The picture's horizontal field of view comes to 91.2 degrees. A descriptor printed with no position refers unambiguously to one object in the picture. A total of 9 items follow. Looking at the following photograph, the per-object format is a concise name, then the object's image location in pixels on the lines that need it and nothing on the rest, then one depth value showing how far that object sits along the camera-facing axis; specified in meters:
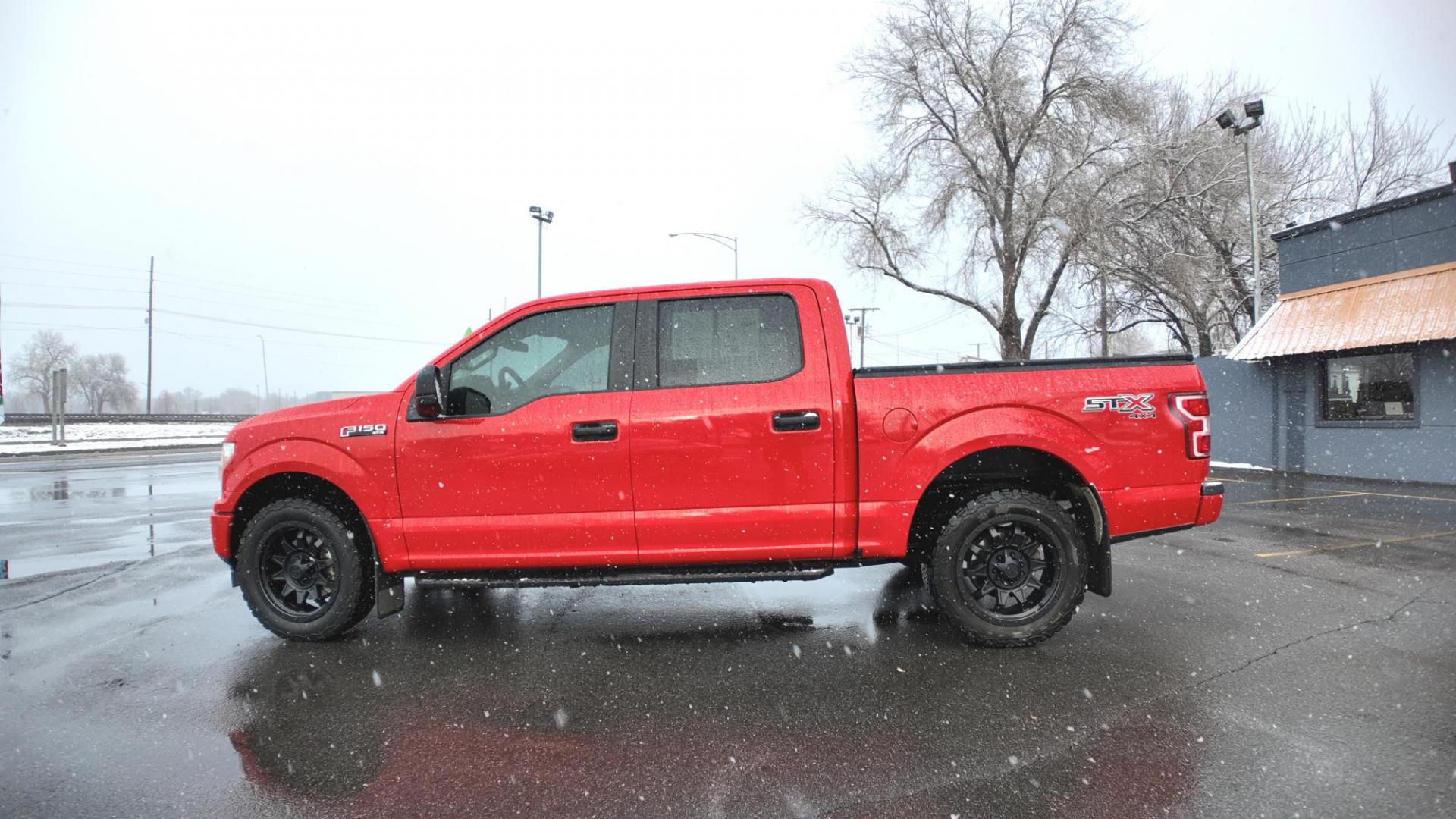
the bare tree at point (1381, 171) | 24.88
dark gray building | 12.23
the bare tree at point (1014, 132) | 23.23
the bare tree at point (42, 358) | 75.19
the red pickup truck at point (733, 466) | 3.84
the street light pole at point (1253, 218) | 16.51
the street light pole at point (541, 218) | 26.17
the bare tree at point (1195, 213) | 22.72
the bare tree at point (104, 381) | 82.06
